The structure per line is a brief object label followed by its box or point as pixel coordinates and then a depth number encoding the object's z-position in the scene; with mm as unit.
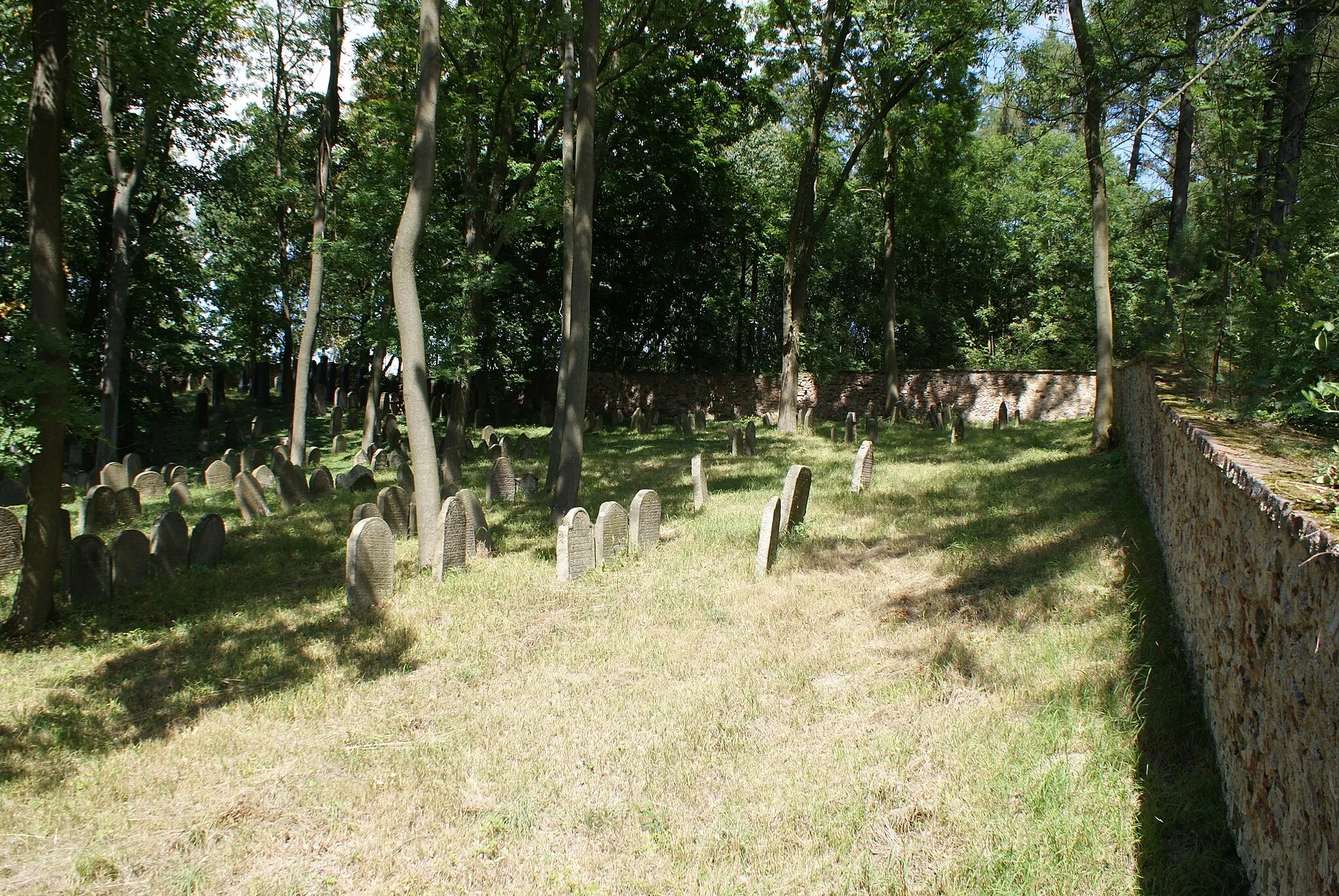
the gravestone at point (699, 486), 11154
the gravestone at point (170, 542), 8141
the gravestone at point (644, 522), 8797
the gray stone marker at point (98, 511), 9969
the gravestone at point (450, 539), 7883
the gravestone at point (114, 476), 12258
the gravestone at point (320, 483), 12531
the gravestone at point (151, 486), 12320
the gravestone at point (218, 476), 13617
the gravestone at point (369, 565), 7027
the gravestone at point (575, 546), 7832
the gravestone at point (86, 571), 7270
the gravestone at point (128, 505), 10438
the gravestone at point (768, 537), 7699
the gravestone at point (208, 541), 8523
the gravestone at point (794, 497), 9195
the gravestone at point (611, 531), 8375
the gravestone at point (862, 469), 11875
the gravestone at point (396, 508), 9766
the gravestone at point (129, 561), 7570
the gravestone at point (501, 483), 12109
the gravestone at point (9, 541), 8008
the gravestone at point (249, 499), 10930
